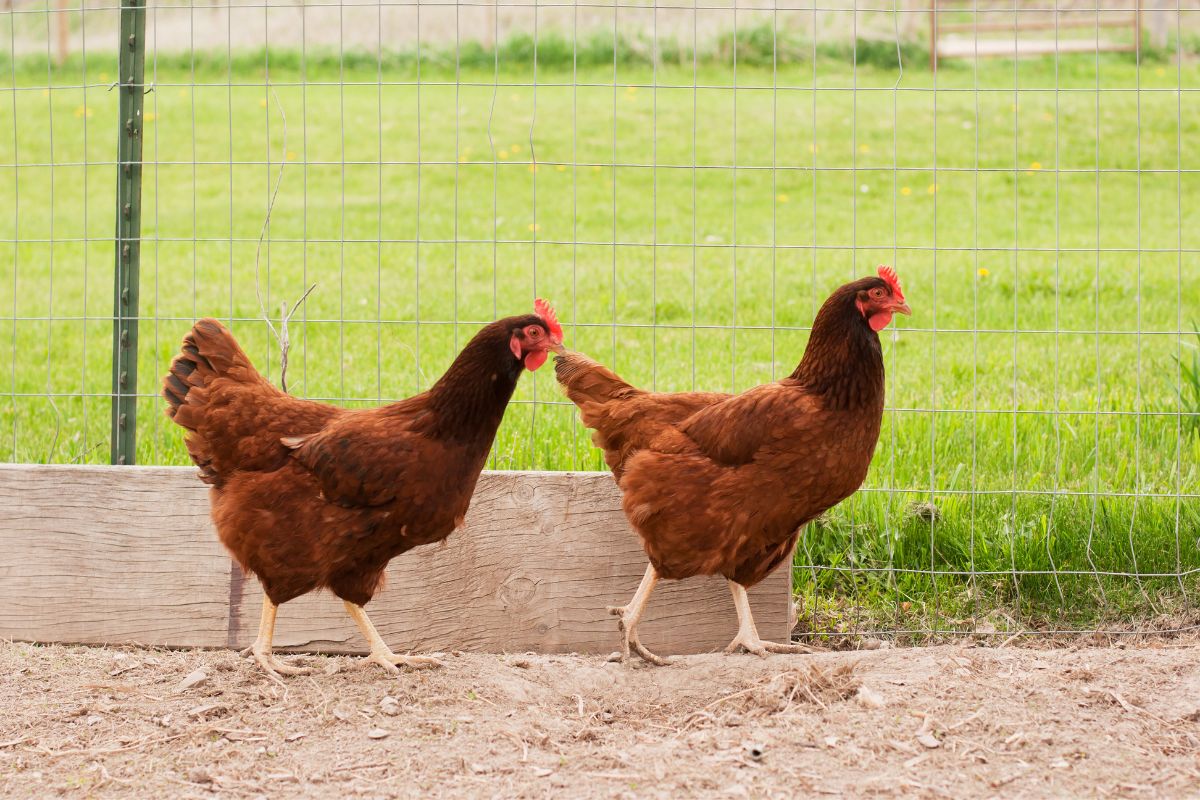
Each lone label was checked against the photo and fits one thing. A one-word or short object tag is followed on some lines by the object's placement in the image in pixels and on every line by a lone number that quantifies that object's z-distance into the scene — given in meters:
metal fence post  4.55
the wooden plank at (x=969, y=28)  13.68
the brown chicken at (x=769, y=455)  3.77
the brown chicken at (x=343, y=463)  3.70
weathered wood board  4.30
